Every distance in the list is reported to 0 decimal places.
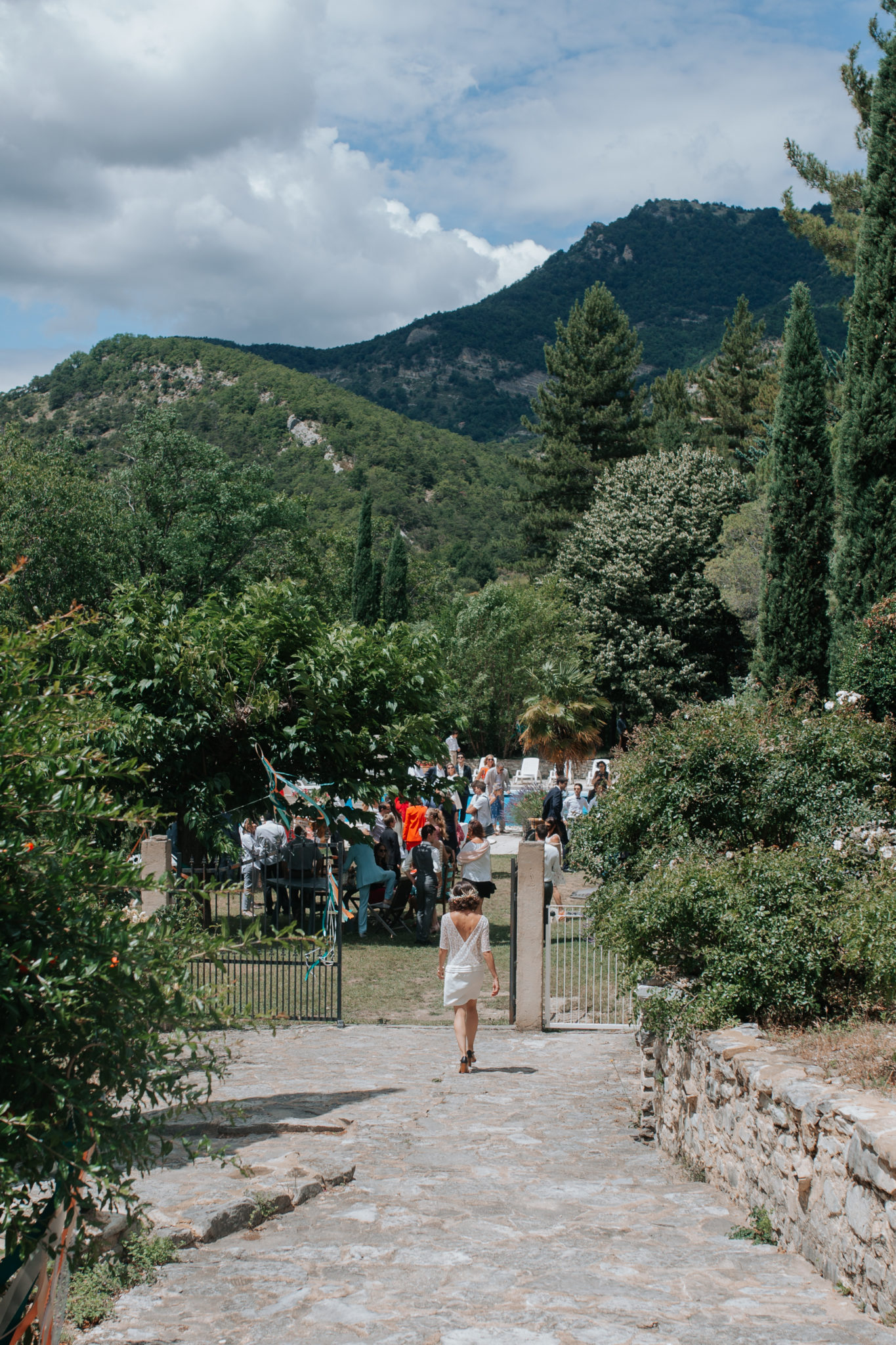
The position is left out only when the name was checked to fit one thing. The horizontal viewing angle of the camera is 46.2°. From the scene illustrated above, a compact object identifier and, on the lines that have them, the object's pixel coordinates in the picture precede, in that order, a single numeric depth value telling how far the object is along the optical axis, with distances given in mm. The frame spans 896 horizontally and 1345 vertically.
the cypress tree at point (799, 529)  19844
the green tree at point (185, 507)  37312
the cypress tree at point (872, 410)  15383
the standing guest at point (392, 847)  15320
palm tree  32625
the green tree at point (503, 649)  35031
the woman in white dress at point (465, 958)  8383
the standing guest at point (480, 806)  18266
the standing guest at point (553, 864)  14445
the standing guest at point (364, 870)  14078
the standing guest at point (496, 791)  23875
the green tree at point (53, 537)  31172
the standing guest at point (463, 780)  13916
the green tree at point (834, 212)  24484
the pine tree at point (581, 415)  49500
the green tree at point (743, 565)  31719
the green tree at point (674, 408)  48719
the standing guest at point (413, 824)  16469
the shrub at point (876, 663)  11852
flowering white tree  33312
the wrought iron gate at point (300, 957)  10172
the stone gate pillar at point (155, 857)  10961
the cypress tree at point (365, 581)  51062
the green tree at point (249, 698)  12625
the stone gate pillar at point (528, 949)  10009
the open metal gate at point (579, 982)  10188
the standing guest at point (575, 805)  17406
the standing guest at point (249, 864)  13633
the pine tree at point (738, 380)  55344
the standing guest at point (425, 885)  13906
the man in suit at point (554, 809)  16703
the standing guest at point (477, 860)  13406
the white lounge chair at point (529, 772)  30038
